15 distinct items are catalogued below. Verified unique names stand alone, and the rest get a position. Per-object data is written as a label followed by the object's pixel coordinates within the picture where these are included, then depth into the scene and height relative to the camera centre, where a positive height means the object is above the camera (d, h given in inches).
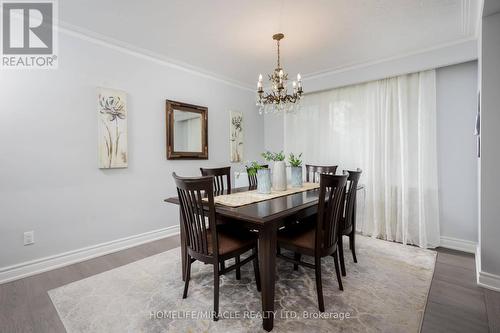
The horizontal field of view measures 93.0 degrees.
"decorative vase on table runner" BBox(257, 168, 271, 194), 89.3 -6.2
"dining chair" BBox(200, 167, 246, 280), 86.8 -7.3
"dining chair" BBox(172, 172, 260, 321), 62.9 -20.0
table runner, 75.8 -11.9
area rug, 62.9 -42.2
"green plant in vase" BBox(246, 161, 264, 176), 89.3 -1.6
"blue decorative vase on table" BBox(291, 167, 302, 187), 105.7 -6.0
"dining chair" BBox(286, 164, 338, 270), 127.7 -4.2
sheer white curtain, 119.1 +8.5
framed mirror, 131.2 +19.6
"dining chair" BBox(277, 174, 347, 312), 67.2 -23.1
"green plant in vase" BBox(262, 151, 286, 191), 95.8 -4.9
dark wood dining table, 60.3 -17.2
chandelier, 98.1 +30.7
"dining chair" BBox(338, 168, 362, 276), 87.2 -19.0
